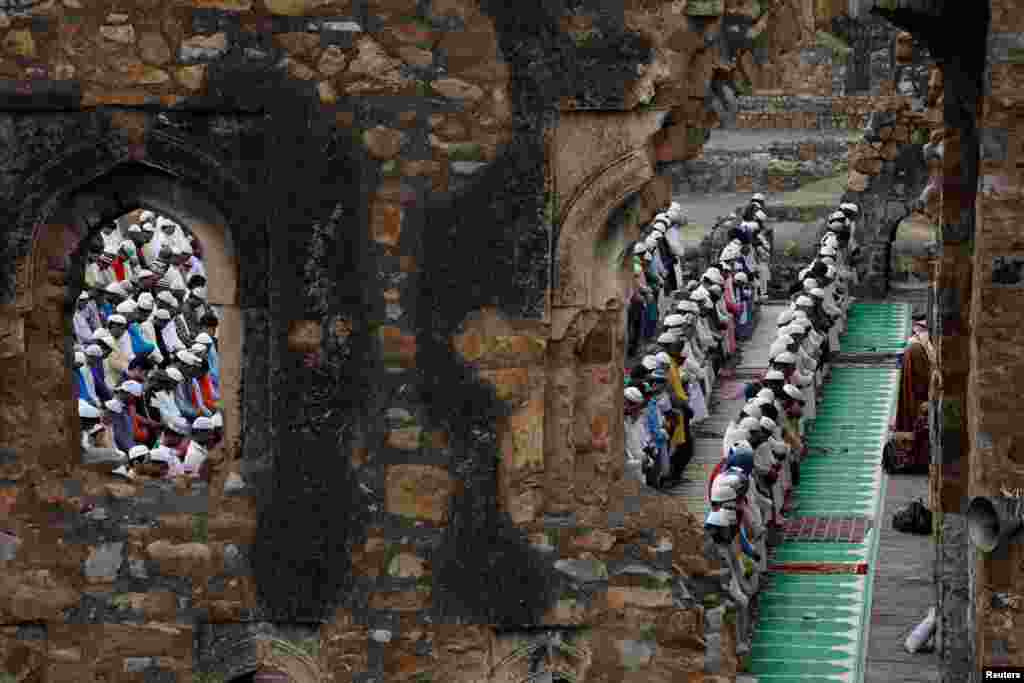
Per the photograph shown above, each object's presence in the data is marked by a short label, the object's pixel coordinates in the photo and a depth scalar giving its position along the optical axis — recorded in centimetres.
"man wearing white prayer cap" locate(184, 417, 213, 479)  2128
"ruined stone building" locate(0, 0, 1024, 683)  1505
